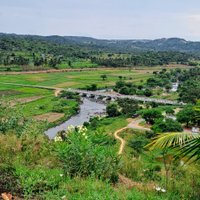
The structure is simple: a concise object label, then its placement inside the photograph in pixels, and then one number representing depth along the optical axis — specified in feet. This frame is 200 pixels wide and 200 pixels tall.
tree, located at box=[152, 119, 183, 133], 128.30
